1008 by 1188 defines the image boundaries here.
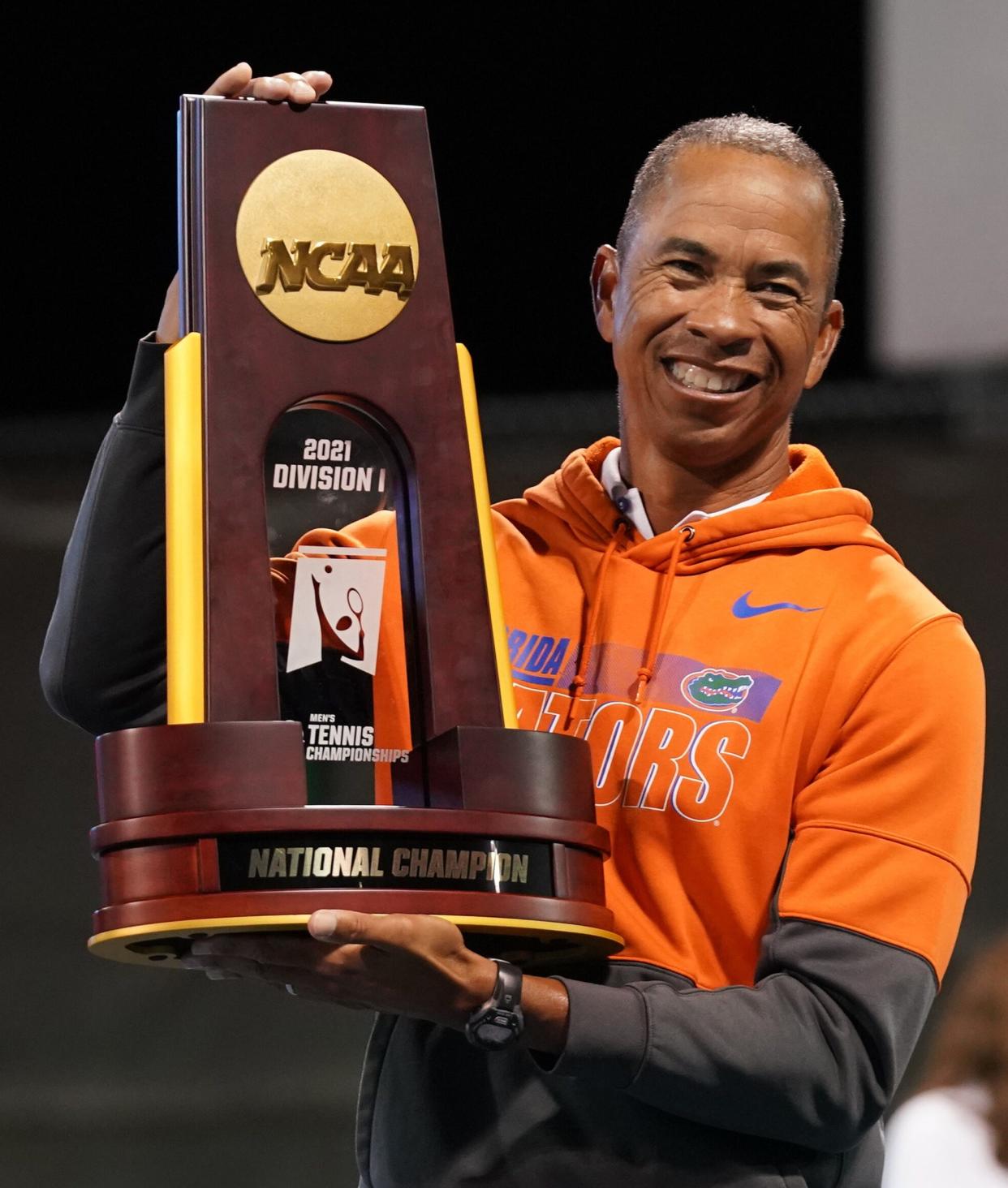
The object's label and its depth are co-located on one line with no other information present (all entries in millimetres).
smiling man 5631
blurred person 5884
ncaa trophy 5537
